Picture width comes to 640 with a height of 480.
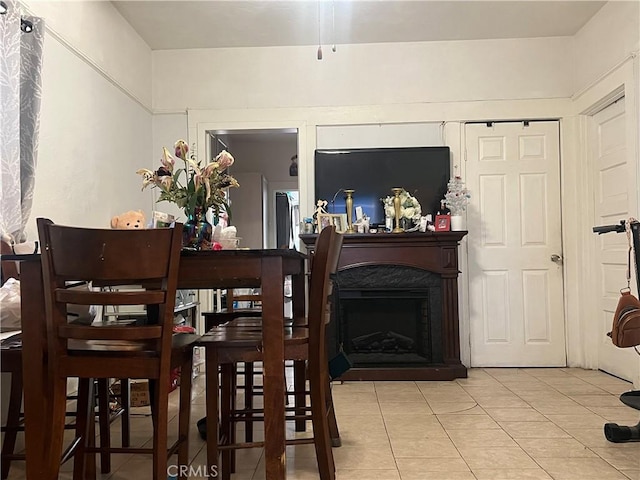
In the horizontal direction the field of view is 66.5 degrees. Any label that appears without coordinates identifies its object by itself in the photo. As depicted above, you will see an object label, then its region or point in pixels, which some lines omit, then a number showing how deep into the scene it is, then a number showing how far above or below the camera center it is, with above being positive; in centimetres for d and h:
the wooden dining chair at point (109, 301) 146 -15
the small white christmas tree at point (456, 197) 408 +40
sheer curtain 233 +70
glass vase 206 +7
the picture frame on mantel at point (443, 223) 404 +18
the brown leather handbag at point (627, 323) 225 -38
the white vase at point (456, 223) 402 +18
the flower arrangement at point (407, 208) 409 +32
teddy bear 271 +16
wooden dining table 155 -26
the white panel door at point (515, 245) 426 -1
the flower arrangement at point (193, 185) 207 +27
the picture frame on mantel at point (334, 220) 413 +23
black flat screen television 427 +62
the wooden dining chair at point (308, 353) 173 -38
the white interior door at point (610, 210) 360 +25
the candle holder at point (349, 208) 421 +33
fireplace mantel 389 -9
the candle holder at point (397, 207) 409 +33
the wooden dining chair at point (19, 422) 193 -71
